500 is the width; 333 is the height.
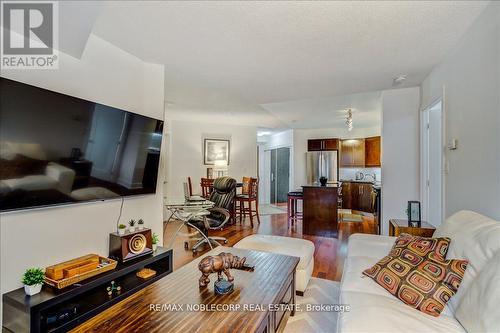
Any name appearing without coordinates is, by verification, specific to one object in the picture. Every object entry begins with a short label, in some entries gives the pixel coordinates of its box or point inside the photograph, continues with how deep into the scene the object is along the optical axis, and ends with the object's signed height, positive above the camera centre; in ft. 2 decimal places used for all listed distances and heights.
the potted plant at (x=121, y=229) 7.25 -1.81
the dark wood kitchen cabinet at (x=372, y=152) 21.16 +1.53
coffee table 3.93 -2.49
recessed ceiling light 27.16 +4.01
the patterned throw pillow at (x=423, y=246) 5.24 -1.73
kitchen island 14.97 -2.56
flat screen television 4.90 +0.46
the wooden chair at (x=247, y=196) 17.94 -2.03
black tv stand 4.74 -2.98
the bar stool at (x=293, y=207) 17.87 -2.96
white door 10.22 +0.31
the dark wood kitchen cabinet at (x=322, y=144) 23.02 +2.32
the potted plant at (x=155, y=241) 8.04 -2.44
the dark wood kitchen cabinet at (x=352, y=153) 22.54 +1.50
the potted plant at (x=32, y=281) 5.01 -2.33
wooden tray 5.35 -2.46
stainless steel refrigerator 22.80 +0.35
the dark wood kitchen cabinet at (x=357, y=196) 21.34 -2.44
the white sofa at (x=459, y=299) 3.74 -2.32
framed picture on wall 20.62 +1.50
